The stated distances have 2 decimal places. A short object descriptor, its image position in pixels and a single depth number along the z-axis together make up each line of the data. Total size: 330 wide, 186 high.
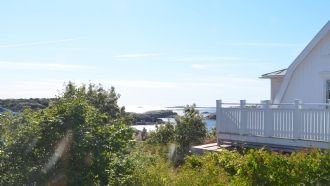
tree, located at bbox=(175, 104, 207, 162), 22.05
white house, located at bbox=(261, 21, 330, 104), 18.38
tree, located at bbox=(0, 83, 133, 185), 8.74
